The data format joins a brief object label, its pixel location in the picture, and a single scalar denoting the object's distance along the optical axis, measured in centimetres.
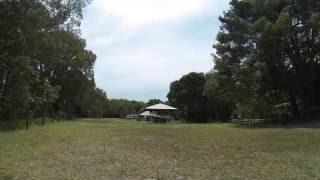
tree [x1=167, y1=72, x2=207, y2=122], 3732
